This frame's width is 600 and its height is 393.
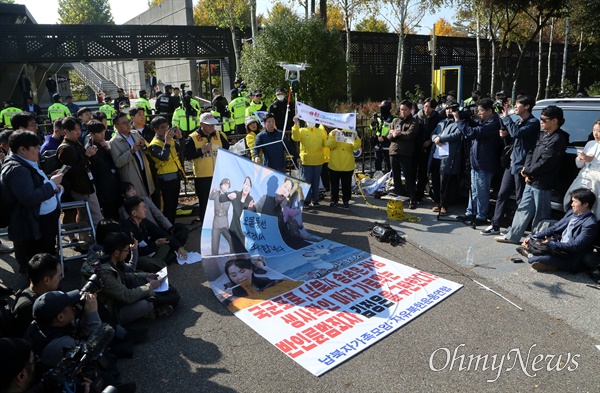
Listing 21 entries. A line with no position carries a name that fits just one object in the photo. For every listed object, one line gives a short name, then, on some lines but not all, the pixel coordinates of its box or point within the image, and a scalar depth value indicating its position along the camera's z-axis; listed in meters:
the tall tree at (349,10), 18.64
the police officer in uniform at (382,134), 9.40
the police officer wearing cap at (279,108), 11.70
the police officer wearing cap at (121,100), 16.10
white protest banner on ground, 4.25
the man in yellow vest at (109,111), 15.95
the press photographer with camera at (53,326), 3.11
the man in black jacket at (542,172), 5.94
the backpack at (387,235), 6.68
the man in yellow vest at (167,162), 6.67
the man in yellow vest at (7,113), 13.79
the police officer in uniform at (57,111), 15.00
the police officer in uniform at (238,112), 14.02
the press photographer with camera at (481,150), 7.00
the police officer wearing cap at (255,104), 12.88
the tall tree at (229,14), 20.06
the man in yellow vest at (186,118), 13.85
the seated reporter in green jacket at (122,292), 4.25
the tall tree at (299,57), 14.93
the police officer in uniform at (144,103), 15.65
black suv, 6.23
